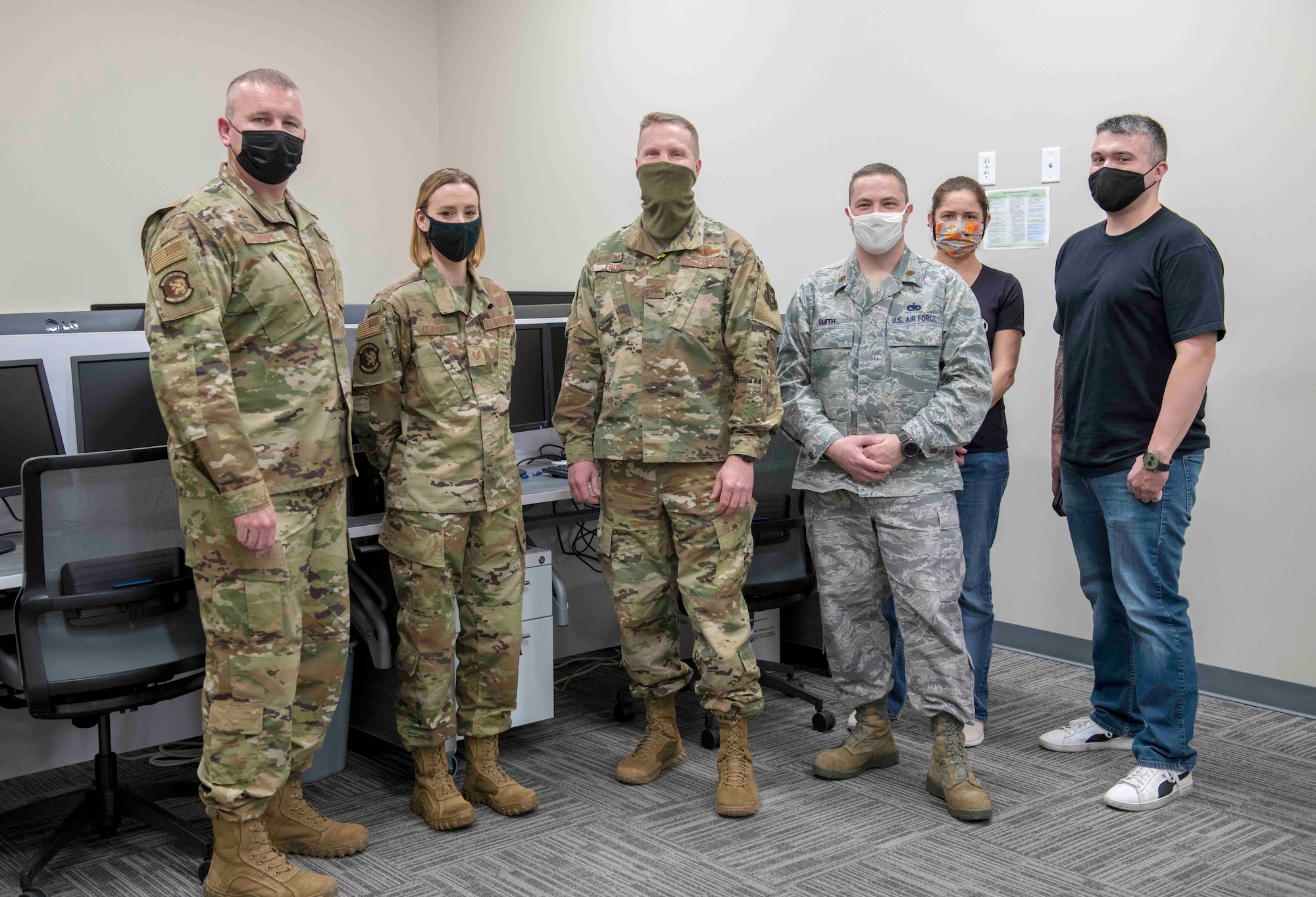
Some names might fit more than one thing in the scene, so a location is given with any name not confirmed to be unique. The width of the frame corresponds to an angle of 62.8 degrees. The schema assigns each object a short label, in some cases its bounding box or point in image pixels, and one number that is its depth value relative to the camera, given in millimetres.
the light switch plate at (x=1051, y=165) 3494
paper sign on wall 3551
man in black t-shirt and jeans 2363
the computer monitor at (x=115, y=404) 2406
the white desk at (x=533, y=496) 2605
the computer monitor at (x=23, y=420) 2346
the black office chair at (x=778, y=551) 3023
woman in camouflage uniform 2305
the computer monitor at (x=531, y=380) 3182
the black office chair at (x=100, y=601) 2041
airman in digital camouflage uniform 2428
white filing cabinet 2891
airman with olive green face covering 2418
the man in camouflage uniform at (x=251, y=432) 1880
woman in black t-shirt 2797
